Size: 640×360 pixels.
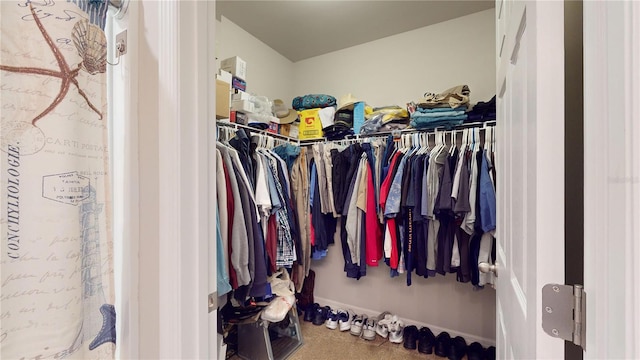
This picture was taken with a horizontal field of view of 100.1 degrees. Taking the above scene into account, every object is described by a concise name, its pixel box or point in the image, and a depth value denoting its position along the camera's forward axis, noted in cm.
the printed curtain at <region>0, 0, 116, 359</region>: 50
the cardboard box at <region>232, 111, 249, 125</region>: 194
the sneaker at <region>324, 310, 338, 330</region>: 229
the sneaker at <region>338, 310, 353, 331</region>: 225
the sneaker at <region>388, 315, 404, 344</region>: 207
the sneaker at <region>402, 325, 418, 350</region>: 201
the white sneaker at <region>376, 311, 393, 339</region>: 212
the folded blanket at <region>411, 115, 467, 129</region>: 189
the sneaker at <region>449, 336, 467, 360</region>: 186
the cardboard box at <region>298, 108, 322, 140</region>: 246
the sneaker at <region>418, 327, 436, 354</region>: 195
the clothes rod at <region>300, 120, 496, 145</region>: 186
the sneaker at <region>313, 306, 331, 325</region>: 238
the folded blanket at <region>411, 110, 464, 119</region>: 188
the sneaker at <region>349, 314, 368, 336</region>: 218
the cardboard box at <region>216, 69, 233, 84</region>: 171
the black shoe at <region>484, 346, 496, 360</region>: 185
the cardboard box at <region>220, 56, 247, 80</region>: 196
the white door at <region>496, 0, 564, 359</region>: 43
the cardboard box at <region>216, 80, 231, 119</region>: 152
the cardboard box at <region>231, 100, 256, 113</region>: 190
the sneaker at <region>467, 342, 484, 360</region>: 182
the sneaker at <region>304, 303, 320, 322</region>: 243
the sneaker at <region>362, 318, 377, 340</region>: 211
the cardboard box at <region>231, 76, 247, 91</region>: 194
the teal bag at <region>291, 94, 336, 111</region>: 251
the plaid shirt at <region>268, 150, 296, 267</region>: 192
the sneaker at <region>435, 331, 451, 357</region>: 192
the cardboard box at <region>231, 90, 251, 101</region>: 192
